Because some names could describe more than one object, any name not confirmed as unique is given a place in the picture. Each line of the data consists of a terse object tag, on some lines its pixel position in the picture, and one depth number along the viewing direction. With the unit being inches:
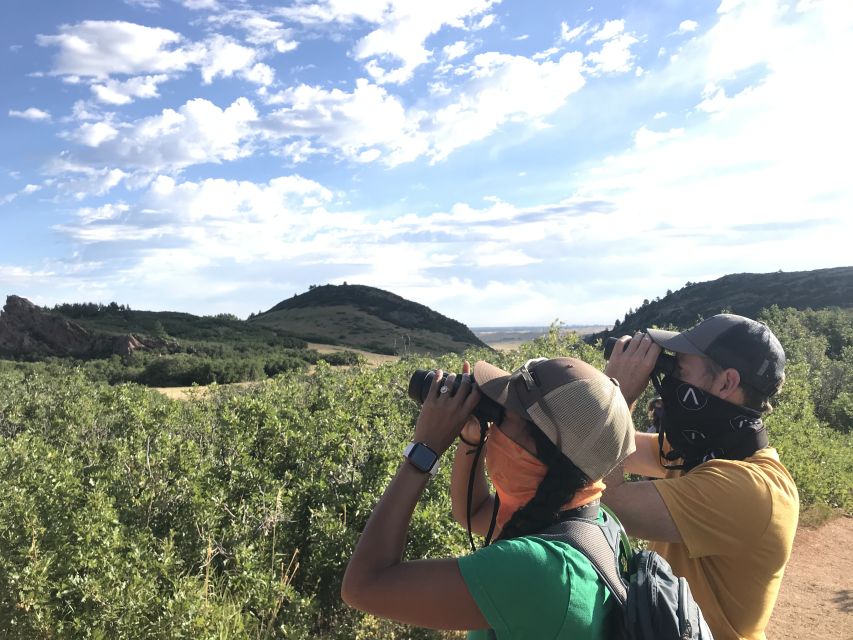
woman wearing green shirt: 50.9
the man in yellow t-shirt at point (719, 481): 74.7
